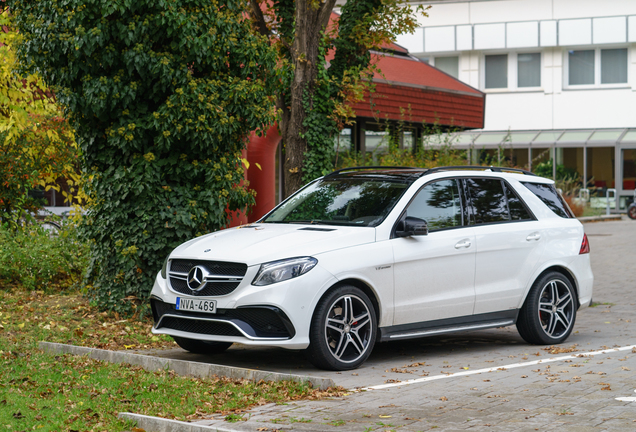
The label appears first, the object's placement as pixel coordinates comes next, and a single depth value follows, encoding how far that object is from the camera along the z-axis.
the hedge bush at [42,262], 12.24
